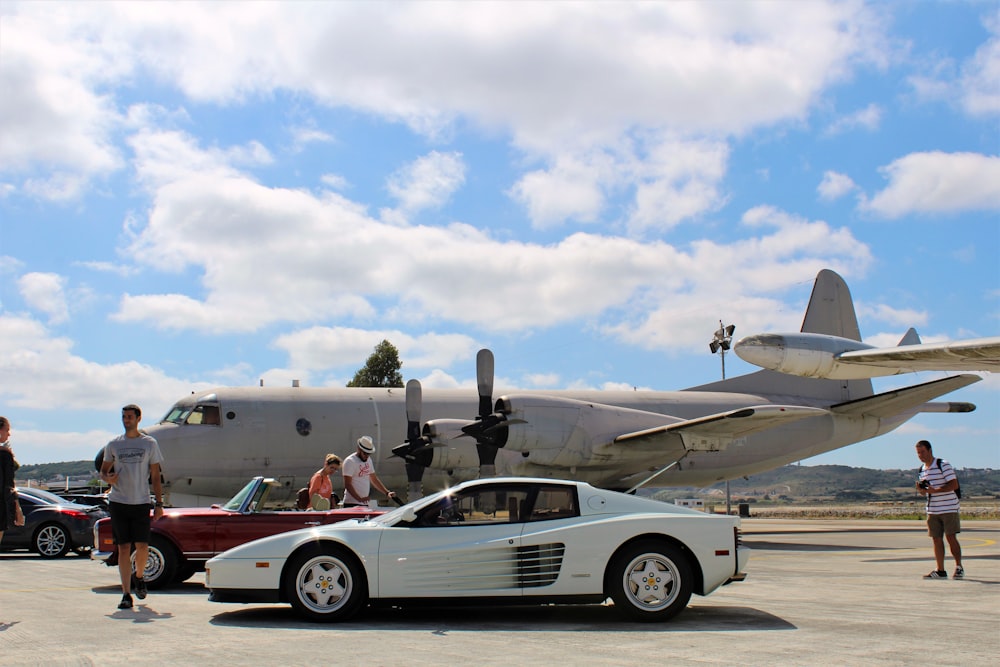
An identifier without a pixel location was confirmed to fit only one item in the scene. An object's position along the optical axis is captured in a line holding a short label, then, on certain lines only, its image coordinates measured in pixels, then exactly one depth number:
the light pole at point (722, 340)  39.88
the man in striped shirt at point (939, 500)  11.25
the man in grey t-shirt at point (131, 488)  8.74
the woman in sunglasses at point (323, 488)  11.64
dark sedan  16.48
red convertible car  10.59
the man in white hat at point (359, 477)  12.68
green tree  47.94
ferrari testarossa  7.68
